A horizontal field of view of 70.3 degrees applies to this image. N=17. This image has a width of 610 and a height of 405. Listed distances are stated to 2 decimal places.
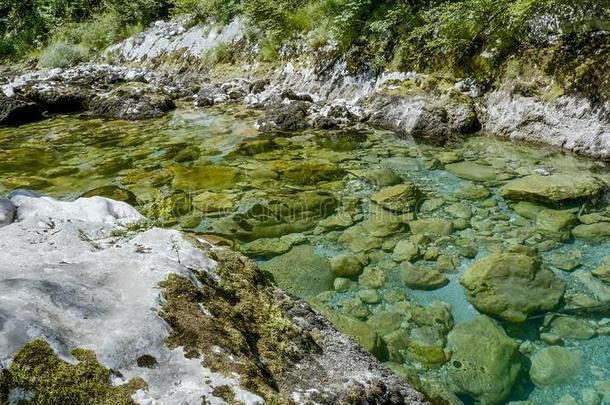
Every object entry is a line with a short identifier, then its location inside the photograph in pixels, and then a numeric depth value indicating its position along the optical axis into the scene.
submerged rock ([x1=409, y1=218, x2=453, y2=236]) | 4.16
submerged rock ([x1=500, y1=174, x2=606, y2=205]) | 4.39
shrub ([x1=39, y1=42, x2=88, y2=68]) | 19.45
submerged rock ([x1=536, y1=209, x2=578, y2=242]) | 3.90
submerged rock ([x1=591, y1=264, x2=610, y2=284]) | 3.24
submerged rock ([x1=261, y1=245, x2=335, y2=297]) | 3.49
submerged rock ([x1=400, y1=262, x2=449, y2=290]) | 3.41
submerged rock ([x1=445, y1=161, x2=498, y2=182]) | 5.23
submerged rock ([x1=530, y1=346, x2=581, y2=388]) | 2.47
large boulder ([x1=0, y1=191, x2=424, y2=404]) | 1.55
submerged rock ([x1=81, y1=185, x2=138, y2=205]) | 5.42
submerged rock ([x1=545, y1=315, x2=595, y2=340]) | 2.77
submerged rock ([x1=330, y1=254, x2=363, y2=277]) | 3.63
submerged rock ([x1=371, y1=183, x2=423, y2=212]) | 4.74
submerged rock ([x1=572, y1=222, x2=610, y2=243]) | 3.78
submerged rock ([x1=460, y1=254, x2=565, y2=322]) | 3.04
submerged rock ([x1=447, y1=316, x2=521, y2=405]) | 2.44
